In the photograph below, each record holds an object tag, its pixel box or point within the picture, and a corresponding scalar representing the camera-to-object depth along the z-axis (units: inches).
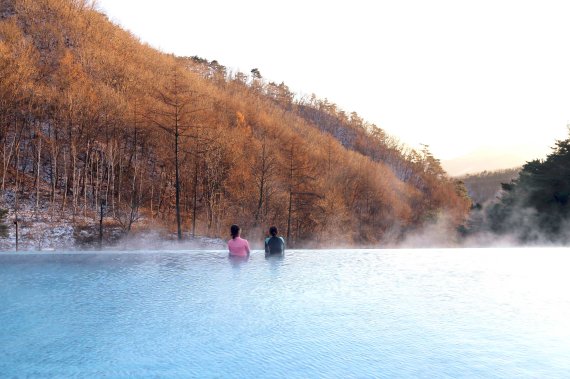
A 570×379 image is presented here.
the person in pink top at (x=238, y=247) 433.4
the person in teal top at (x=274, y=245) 448.1
